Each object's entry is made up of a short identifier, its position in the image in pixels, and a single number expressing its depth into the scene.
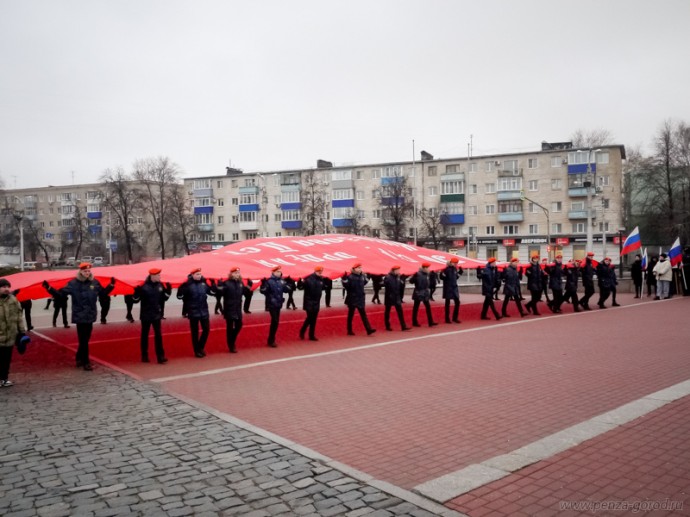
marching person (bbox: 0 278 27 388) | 9.25
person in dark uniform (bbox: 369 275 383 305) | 23.61
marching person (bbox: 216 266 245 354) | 12.68
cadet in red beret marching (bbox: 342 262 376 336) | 15.23
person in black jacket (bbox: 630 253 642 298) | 25.78
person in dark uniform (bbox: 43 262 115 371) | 10.64
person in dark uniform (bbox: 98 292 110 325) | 18.49
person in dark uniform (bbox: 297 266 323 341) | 14.39
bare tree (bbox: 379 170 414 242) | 59.62
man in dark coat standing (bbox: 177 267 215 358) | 12.15
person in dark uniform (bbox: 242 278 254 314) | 15.69
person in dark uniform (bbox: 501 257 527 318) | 18.78
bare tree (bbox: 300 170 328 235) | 69.06
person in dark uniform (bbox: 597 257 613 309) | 21.09
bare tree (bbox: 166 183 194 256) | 65.31
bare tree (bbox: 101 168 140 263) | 61.91
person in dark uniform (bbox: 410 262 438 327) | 16.92
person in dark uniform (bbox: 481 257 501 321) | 18.34
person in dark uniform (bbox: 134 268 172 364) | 11.54
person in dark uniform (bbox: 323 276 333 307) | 17.86
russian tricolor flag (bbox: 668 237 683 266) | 24.50
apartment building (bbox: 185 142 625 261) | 61.88
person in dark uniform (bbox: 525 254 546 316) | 19.47
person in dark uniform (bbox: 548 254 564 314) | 19.80
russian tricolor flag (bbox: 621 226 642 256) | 24.75
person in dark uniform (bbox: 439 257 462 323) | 17.69
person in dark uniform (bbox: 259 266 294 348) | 13.47
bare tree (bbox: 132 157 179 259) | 63.50
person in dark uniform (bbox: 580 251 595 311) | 20.81
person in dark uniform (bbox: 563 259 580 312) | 20.09
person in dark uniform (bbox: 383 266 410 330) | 15.98
